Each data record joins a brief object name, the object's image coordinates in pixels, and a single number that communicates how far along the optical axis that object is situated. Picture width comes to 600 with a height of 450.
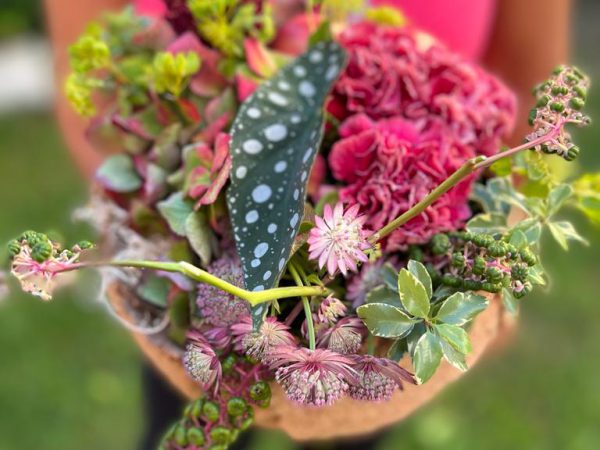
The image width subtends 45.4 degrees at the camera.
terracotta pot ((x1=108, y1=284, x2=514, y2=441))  0.50
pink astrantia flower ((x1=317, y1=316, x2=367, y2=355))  0.39
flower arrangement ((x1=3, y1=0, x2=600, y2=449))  0.38
